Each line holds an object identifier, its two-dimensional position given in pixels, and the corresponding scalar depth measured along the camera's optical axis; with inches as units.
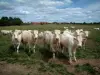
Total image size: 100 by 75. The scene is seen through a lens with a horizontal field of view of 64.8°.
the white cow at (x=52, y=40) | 217.3
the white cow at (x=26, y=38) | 246.6
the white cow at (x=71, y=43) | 200.3
